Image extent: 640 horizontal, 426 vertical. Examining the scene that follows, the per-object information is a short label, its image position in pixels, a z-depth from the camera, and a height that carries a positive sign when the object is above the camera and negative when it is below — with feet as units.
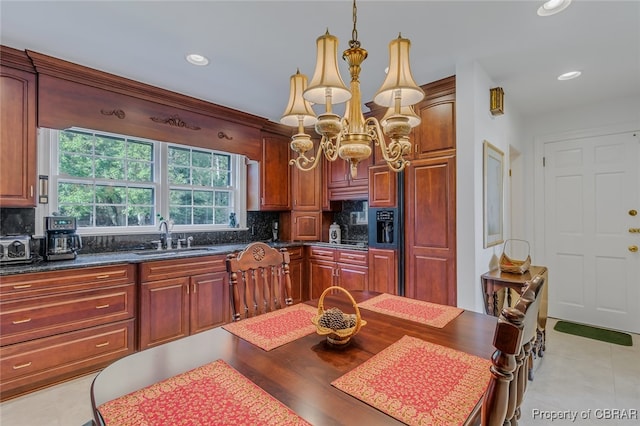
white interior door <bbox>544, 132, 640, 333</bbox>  10.47 -0.52
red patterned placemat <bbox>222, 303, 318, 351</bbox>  4.13 -1.68
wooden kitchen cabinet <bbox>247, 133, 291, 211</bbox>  13.10 +1.67
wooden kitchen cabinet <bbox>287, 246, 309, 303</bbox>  12.81 -2.53
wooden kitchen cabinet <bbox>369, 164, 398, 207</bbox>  10.53 +1.02
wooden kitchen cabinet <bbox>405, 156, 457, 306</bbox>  8.92 -0.48
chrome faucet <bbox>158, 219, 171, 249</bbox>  10.78 -0.58
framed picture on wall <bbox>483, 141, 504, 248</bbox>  8.83 +0.67
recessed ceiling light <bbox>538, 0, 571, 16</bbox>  5.85 +4.11
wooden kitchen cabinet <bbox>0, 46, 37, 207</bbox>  7.47 +2.16
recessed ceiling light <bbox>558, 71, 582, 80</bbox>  8.80 +4.14
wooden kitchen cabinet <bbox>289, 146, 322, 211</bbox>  13.71 +1.11
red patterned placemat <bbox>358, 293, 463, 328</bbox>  4.91 -1.67
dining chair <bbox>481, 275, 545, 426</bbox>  2.09 -1.03
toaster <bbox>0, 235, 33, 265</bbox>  7.43 -0.83
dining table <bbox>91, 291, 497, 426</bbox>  2.74 -1.71
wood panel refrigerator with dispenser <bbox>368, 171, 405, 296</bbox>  10.16 -0.46
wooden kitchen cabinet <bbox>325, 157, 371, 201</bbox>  11.89 +1.41
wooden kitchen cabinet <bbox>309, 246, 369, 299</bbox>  11.41 -2.13
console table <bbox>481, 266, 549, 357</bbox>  8.06 -2.01
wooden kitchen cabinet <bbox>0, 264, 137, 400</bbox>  6.84 -2.66
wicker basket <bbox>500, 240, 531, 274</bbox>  8.72 -1.48
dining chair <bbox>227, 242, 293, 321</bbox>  5.51 -1.27
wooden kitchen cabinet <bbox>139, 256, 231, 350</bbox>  8.83 -2.60
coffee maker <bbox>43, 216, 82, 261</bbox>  8.13 -0.59
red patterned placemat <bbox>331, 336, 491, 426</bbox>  2.64 -1.70
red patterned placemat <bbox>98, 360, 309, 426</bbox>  2.56 -1.72
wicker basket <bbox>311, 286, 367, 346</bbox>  3.81 -1.48
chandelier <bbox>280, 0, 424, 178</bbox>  4.22 +1.76
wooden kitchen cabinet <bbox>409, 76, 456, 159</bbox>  8.93 +2.87
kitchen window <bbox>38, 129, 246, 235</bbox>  9.36 +1.20
